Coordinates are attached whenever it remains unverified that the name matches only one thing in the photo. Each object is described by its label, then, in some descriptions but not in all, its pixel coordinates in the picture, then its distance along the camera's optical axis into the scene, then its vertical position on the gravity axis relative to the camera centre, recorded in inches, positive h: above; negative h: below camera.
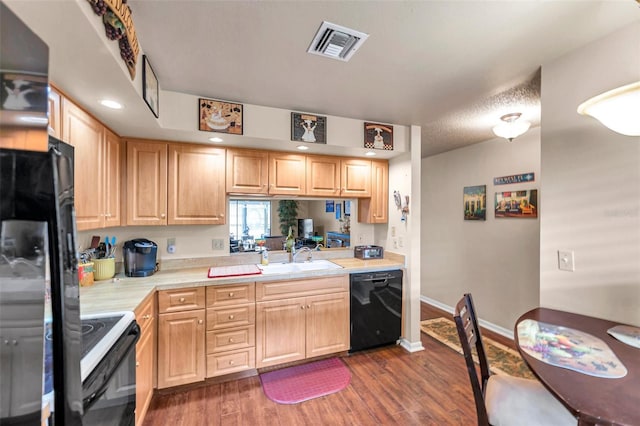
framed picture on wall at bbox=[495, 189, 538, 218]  122.8 +4.6
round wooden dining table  33.6 -24.4
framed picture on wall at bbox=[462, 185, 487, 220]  145.9 +6.3
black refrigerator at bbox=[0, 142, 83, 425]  16.0 -5.2
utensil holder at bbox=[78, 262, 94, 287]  79.3 -18.2
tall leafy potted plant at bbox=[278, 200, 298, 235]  134.5 -0.5
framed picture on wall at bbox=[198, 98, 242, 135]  91.7 +33.1
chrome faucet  123.6 -18.6
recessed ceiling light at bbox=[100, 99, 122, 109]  66.4 +27.2
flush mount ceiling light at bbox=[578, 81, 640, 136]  43.2 +17.9
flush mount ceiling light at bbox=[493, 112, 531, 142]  101.7 +32.6
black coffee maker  91.8 -15.3
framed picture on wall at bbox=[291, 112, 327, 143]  103.3 +33.1
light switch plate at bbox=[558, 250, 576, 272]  67.9 -11.9
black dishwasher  112.4 -40.6
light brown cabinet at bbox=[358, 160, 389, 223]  131.5 +7.8
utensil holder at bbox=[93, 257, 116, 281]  86.8 -18.0
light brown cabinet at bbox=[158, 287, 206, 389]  85.8 -40.9
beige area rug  102.9 -59.2
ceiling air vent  60.1 +40.3
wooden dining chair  47.8 -35.2
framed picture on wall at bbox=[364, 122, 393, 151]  115.8 +33.3
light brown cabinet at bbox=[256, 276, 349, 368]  98.9 -41.0
